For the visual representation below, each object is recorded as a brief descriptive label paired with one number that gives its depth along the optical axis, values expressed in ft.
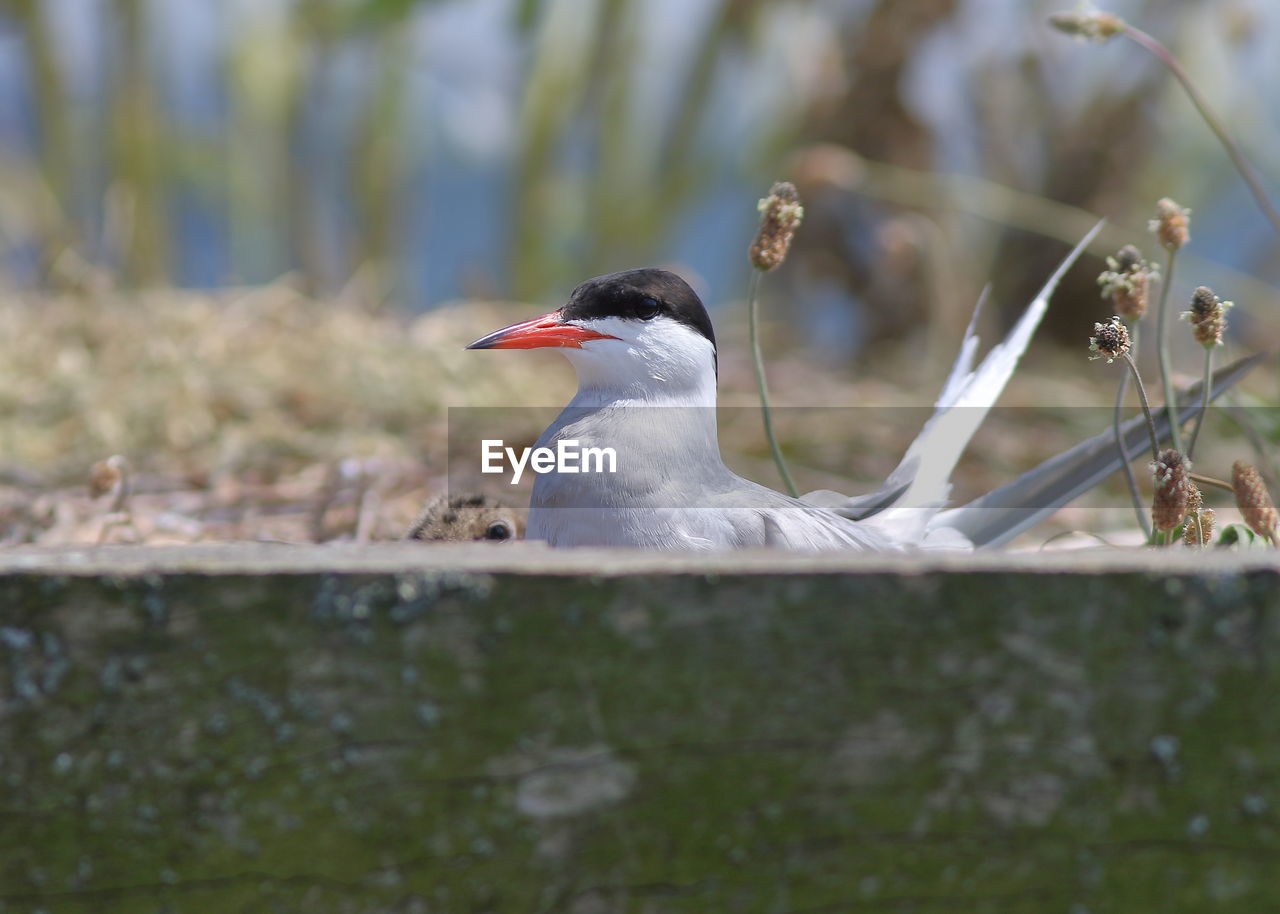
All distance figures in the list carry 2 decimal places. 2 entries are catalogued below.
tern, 20.64
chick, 20.90
